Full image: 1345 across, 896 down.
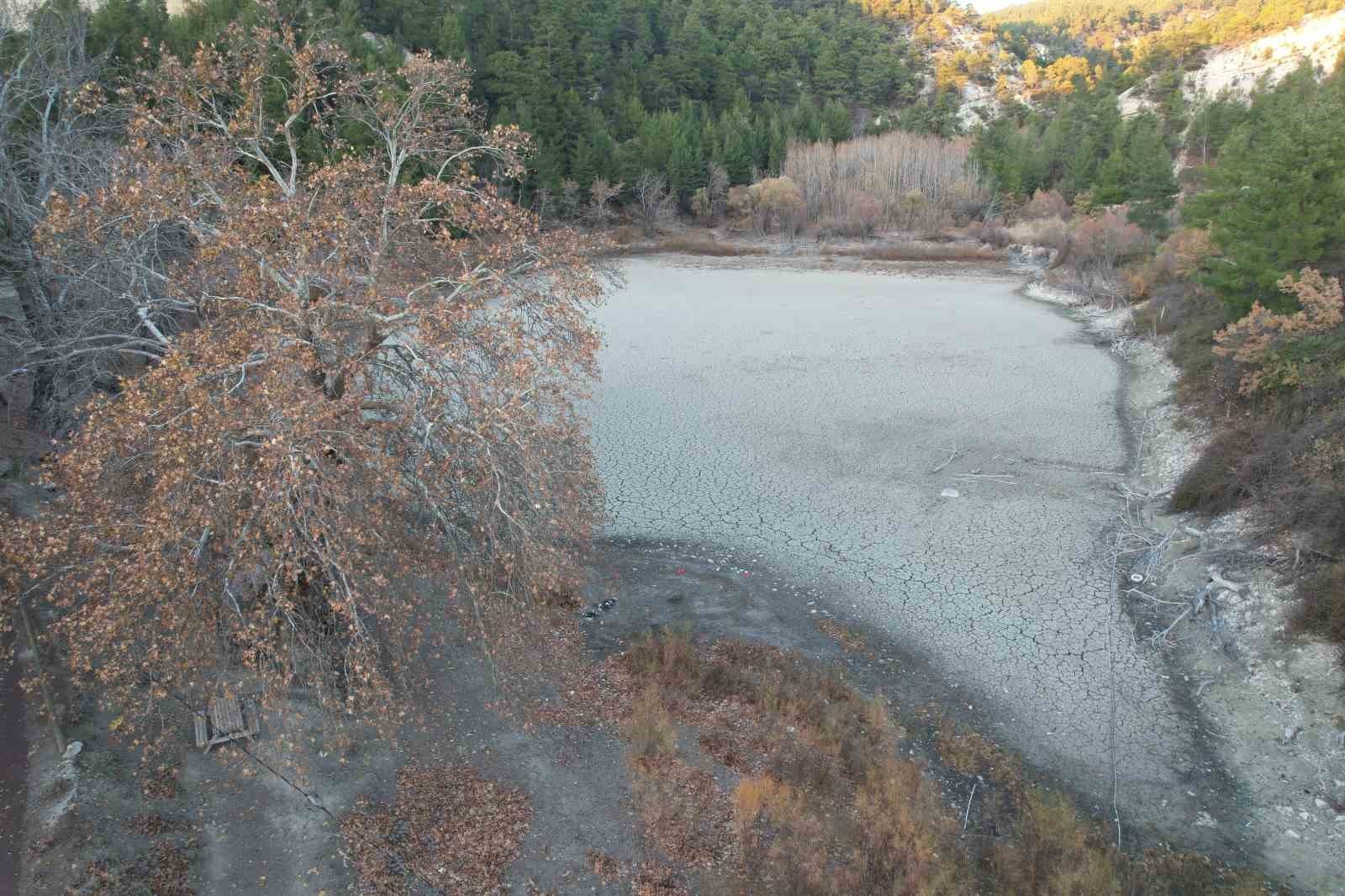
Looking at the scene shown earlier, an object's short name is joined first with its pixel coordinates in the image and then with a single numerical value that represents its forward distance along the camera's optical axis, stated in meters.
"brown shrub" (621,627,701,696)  11.16
